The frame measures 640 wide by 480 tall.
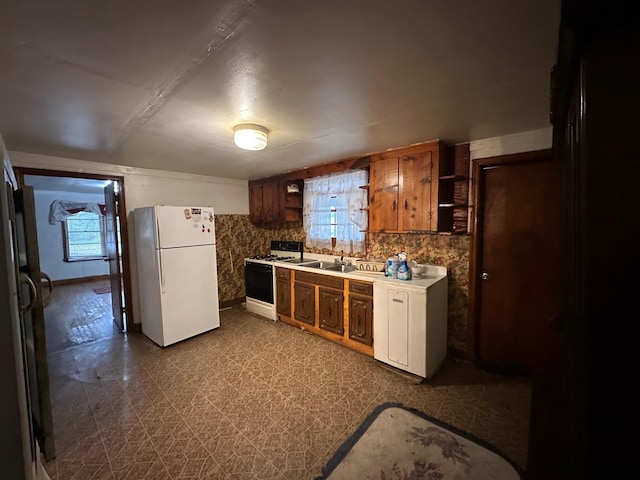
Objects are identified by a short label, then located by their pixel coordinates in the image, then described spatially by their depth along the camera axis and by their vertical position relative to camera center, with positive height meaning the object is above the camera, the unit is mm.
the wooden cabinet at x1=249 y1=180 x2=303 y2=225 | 4164 +392
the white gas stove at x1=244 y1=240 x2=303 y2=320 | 3962 -805
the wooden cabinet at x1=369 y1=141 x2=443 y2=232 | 2598 +362
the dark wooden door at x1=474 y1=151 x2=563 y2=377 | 2352 -381
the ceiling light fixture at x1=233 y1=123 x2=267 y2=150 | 2086 +731
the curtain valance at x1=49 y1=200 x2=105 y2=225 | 6496 +510
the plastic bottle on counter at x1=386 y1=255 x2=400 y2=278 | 2779 -467
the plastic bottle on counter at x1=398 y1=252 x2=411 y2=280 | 2664 -488
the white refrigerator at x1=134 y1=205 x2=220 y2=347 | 3100 -569
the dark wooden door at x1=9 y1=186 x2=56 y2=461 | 1542 -624
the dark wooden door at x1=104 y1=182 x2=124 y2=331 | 3516 -337
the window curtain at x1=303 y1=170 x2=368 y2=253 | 3471 +216
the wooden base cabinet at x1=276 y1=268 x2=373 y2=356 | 2865 -1020
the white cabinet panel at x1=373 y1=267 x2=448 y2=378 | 2383 -965
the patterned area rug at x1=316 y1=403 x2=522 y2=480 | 1552 -1482
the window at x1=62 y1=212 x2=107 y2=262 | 6758 -224
